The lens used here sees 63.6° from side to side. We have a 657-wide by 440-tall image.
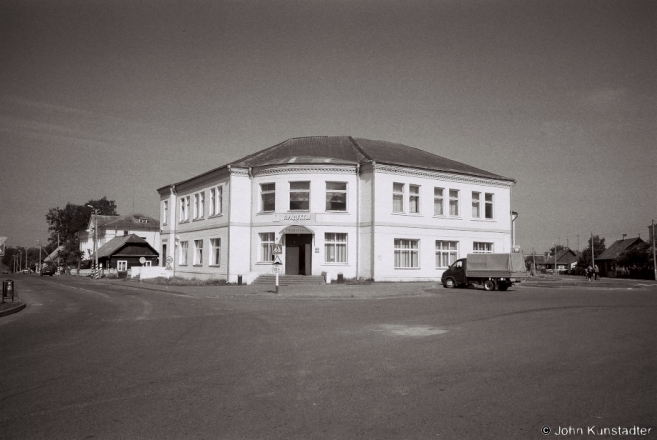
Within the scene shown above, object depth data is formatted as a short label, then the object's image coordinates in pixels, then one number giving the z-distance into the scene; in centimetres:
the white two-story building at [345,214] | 3609
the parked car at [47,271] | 8262
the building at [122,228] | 9394
